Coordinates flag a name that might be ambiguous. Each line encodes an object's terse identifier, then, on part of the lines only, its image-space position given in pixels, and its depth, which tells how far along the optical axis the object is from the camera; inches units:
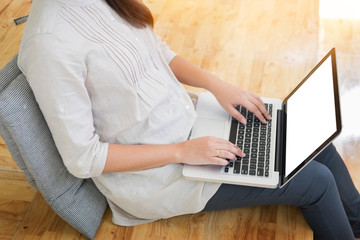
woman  43.1
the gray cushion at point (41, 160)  45.1
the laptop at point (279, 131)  47.9
